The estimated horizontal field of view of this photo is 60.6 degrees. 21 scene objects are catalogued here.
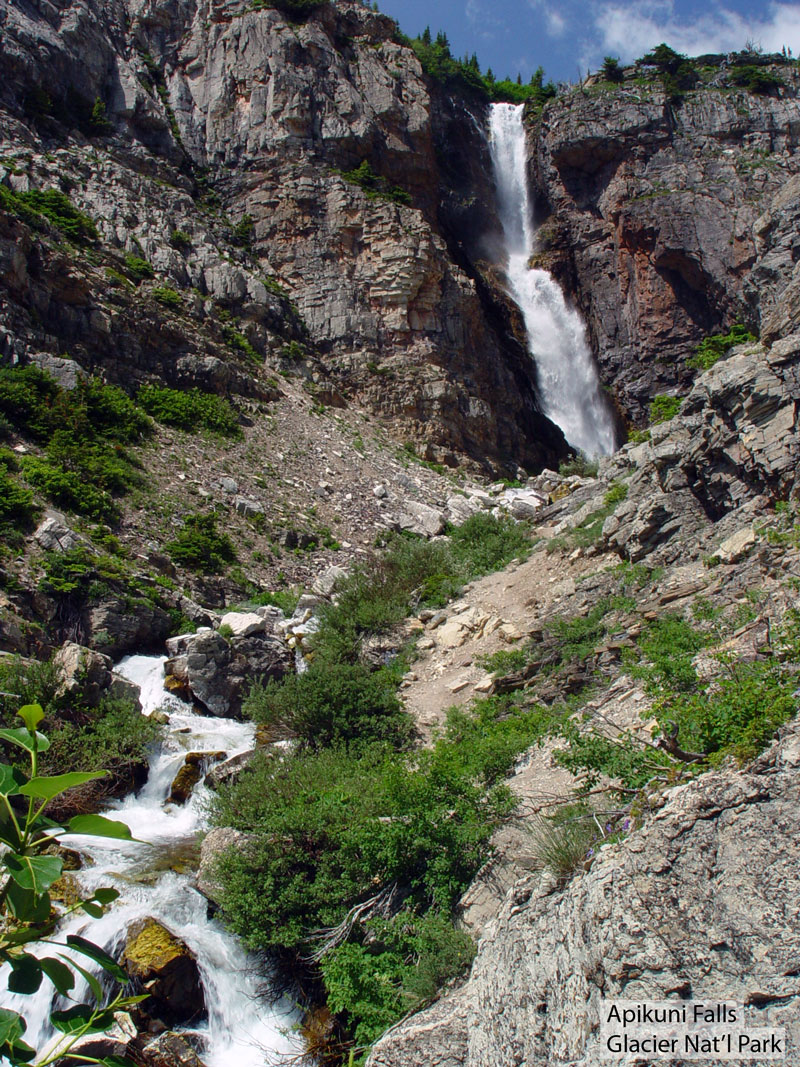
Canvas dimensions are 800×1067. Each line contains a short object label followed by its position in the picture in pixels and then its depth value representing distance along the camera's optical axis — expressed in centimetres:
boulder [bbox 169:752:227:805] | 943
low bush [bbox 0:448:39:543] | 1300
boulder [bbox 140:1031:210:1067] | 533
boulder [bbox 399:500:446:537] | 2050
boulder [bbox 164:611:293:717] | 1196
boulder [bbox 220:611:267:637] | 1342
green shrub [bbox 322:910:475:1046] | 445
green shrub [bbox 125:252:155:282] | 2395
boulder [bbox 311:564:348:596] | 1642
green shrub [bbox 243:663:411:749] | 956
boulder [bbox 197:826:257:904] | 668
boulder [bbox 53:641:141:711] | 1027
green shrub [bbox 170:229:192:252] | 2653
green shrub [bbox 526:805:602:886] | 376
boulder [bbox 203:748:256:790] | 908
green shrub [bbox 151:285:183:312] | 2358
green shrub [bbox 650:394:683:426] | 1862
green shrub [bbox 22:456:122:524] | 1517
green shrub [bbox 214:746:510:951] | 558
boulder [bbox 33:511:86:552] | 1328
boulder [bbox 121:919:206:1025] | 586
